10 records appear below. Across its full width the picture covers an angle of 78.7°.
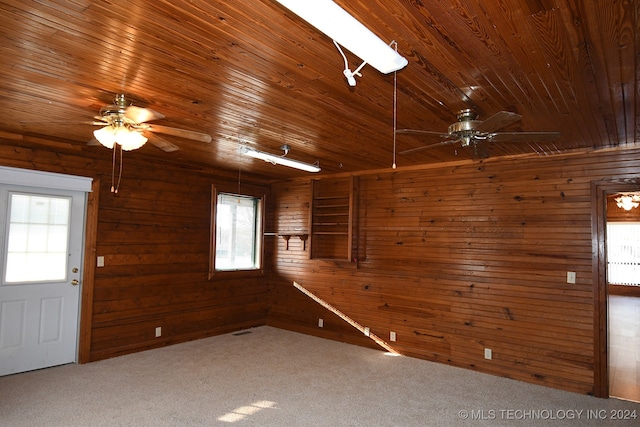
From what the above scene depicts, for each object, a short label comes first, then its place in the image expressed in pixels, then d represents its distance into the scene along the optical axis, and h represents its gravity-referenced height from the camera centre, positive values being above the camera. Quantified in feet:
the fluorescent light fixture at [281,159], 13.17 +2.77
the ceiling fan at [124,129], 9.37 +2.56
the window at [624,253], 33.68 -0.67
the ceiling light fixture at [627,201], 31.60 +3.65
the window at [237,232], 20.39 +0.17
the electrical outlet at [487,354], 14.79 -4.25
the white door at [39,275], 13.57 -1.63
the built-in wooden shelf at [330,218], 19.49 +1.02
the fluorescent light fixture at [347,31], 4.42 +2.57
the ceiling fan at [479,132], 8.49 +2.60
